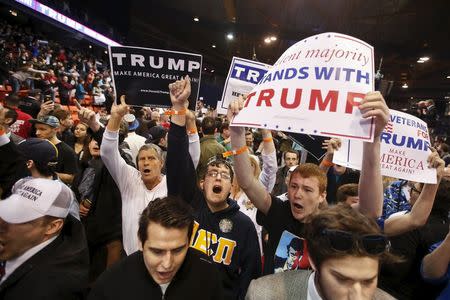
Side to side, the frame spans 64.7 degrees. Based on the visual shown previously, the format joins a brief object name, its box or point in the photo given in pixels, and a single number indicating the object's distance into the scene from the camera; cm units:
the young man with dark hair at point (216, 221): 229
